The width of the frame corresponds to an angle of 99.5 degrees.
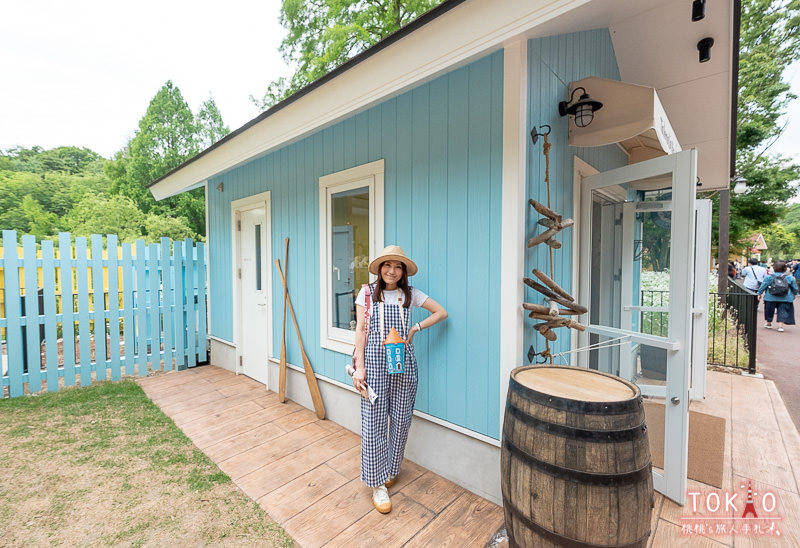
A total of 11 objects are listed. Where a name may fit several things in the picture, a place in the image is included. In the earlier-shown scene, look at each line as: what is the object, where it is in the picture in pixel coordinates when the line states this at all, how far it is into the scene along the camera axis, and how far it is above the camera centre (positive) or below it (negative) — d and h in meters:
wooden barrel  1.15 -0.72
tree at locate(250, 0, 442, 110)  8.04 +6.13
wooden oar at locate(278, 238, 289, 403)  3.35 -1.13
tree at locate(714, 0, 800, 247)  7.82 +4.10
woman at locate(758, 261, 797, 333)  6.09 -0.68
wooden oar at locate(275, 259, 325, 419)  3.00 -1.10
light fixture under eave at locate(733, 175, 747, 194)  6.27 +1.46
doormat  2.18 -1.34
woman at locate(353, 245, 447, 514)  1.92 -0.62
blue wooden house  1.80 +0.51
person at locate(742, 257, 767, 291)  7.45 -0.27
